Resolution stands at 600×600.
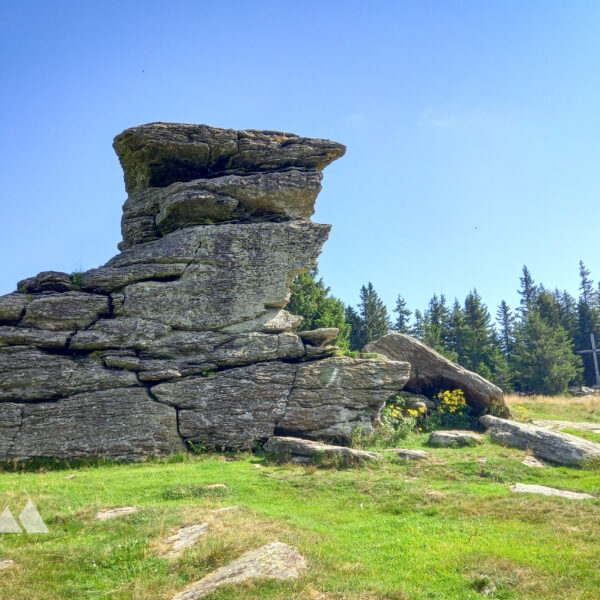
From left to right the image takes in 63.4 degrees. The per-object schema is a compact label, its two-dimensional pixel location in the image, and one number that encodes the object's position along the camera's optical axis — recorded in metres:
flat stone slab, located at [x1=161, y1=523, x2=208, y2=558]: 9.48
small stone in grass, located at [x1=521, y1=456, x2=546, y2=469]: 17.84
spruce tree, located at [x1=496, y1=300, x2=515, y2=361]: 86.89
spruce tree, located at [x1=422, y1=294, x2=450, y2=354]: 65.50
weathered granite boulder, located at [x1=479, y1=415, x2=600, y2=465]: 18.23
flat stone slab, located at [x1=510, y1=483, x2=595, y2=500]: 13.88
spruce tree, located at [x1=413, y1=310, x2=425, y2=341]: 82.95
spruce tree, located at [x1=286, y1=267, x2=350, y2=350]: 53.09
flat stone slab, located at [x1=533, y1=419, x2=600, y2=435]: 25.42
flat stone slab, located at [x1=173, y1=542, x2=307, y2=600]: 7.91
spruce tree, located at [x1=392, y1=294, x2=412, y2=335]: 90.06
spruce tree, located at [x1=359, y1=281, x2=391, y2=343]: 72.44
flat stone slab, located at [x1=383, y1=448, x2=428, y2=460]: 18.26
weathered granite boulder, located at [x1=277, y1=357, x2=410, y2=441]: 22.12
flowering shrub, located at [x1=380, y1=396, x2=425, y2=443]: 23.03
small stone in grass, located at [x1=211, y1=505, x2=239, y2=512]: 12.09
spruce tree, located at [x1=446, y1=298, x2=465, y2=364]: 68.50
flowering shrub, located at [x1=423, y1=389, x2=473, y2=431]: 26.28
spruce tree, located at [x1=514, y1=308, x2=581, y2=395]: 54.72
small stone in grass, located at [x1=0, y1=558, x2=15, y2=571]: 8.99
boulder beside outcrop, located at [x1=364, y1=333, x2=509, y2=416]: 27.33
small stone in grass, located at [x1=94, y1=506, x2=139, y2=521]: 11.85
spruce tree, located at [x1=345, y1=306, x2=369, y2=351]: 73.06
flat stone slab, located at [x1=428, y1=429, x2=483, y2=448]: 21.31
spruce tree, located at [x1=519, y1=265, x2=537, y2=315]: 93.40
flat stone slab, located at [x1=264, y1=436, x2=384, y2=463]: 18.00
